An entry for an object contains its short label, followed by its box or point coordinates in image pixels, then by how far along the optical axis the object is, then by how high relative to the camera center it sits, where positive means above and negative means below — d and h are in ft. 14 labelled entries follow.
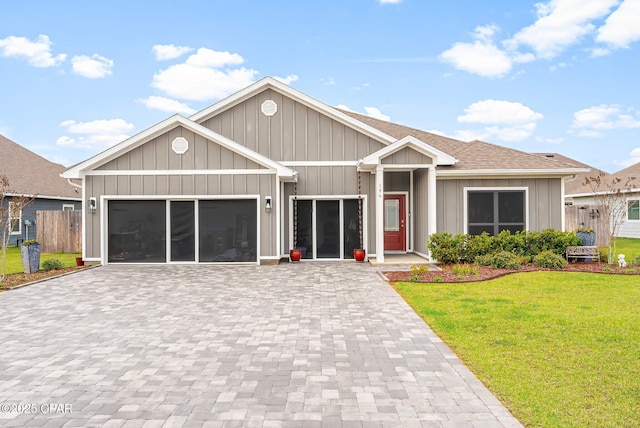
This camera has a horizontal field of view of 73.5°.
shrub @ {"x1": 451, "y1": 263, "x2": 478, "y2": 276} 35.53 -4.73
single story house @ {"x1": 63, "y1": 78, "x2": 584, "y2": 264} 42.93 +2.91
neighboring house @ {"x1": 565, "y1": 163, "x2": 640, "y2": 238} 75.25 +3.16
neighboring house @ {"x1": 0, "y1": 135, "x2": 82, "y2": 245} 68.08 +5.55
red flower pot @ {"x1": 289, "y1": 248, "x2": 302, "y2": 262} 45.44 -4.29
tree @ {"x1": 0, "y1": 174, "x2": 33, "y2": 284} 33.88 +0.57
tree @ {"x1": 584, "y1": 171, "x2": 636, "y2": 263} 40.89 +0.32
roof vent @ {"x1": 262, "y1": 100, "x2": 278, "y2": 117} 48.52 +12.20
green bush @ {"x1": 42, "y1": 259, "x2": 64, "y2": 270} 40.22 -4.59
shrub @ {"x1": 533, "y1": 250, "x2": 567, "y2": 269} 38.63 -4.31
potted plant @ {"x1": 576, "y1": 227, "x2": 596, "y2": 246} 46.09 -2.57
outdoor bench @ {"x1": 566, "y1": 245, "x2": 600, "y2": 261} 41.60 -3.77
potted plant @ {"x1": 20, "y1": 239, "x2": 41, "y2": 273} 38.24 -3.59
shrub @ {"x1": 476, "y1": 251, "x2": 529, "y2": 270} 38.42 -4.31
